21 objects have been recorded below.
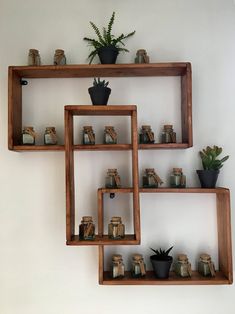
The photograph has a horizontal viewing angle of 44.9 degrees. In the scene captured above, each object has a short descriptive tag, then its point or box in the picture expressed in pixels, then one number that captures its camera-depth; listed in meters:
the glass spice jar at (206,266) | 1.39
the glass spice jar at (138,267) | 1.40
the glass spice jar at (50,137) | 1.43
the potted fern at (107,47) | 1.43
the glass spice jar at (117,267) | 1.39
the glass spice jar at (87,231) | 1.33
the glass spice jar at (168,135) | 1.46
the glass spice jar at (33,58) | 1.46
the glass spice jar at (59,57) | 1.47
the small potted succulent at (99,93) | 1.37
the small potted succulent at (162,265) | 1.37
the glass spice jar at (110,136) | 1.43
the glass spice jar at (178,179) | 1.44
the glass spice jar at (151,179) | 1.44
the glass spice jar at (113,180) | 1.42
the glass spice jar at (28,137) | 1.44
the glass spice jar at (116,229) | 1.35
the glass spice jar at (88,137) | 1.43
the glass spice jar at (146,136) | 1.44
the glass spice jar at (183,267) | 1.39
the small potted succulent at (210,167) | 1.40
